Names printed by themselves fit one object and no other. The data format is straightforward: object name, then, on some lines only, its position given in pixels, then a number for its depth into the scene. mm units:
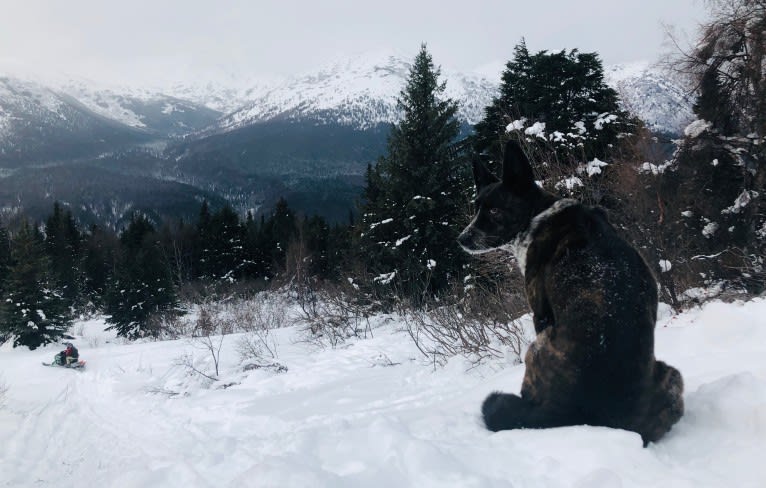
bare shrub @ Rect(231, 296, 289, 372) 8750
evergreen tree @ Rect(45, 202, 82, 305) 55000
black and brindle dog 2605
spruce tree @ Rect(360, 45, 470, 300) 20359
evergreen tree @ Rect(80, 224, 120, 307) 58594
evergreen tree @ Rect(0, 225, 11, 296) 48319
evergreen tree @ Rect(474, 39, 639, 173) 17047
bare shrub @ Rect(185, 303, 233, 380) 9148
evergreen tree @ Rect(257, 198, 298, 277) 54922
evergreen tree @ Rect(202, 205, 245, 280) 54594
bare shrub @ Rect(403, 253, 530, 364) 6008
